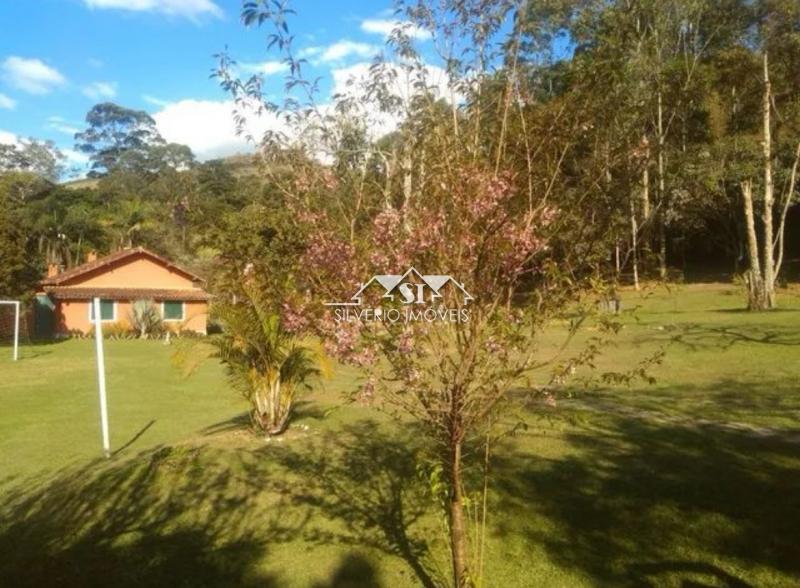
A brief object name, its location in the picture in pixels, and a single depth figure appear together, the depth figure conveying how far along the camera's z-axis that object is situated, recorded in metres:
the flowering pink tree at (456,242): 3.02
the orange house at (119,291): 30.50
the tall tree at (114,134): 88.25
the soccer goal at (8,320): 28.21
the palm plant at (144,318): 29.66
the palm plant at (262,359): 7.80
